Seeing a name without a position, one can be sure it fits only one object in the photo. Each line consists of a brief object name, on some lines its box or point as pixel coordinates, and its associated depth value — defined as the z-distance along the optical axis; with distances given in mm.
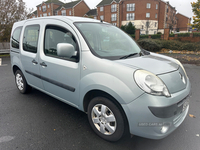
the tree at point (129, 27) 37628
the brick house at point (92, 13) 53319
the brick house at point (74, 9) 52344
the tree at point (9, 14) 14983
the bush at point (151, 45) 15734
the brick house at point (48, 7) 56891
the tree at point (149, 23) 45488
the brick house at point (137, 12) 46188
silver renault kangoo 1982
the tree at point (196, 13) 13559
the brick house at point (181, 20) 65025
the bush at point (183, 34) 19055
